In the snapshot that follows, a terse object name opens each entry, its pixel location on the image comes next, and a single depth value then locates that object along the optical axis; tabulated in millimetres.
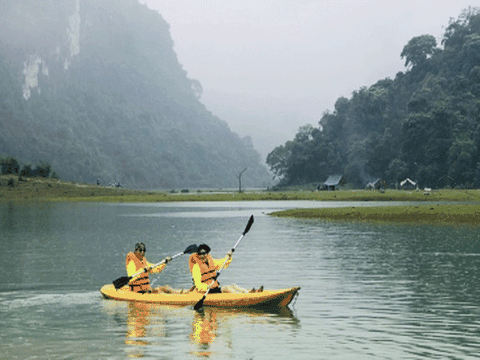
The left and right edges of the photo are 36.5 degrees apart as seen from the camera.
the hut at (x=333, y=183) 181250
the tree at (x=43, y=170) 155875
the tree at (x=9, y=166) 150250
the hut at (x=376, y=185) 160625
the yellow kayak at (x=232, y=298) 22266
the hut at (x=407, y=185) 152125
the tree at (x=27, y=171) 151500
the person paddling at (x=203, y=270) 23234
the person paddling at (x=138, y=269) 24984
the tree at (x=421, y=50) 199250
